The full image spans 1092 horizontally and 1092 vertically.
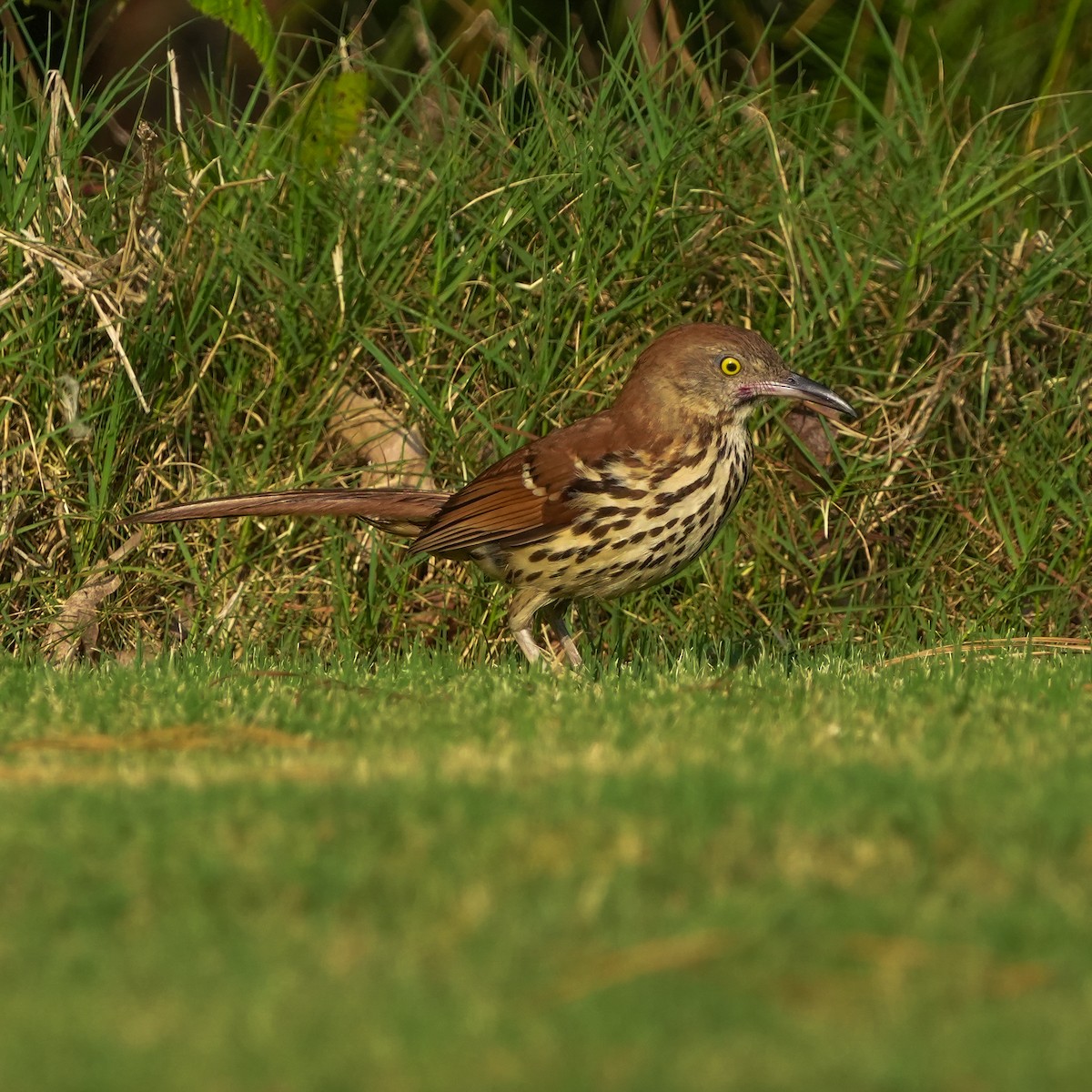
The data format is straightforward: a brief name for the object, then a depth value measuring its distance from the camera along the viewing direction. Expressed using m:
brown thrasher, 10.27
